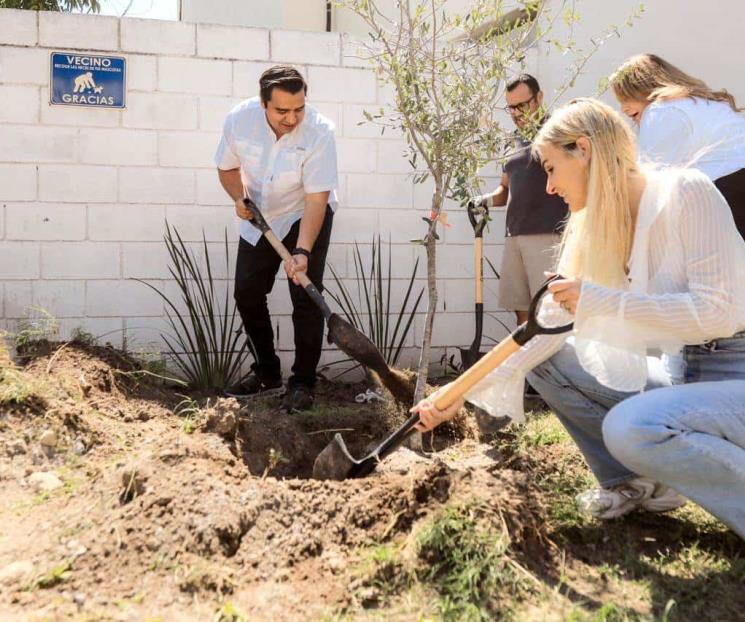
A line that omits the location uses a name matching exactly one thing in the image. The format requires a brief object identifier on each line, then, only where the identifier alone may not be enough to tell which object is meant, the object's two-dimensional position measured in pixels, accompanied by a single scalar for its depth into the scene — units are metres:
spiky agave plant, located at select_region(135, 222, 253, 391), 4.39
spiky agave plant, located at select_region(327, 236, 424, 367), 4.66
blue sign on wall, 4.37
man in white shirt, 3.78
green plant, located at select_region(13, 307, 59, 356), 4.01
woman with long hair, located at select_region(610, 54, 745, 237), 2.93
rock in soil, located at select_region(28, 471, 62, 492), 2.81
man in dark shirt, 4.09
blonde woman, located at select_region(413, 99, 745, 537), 2.11
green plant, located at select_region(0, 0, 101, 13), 8.88
